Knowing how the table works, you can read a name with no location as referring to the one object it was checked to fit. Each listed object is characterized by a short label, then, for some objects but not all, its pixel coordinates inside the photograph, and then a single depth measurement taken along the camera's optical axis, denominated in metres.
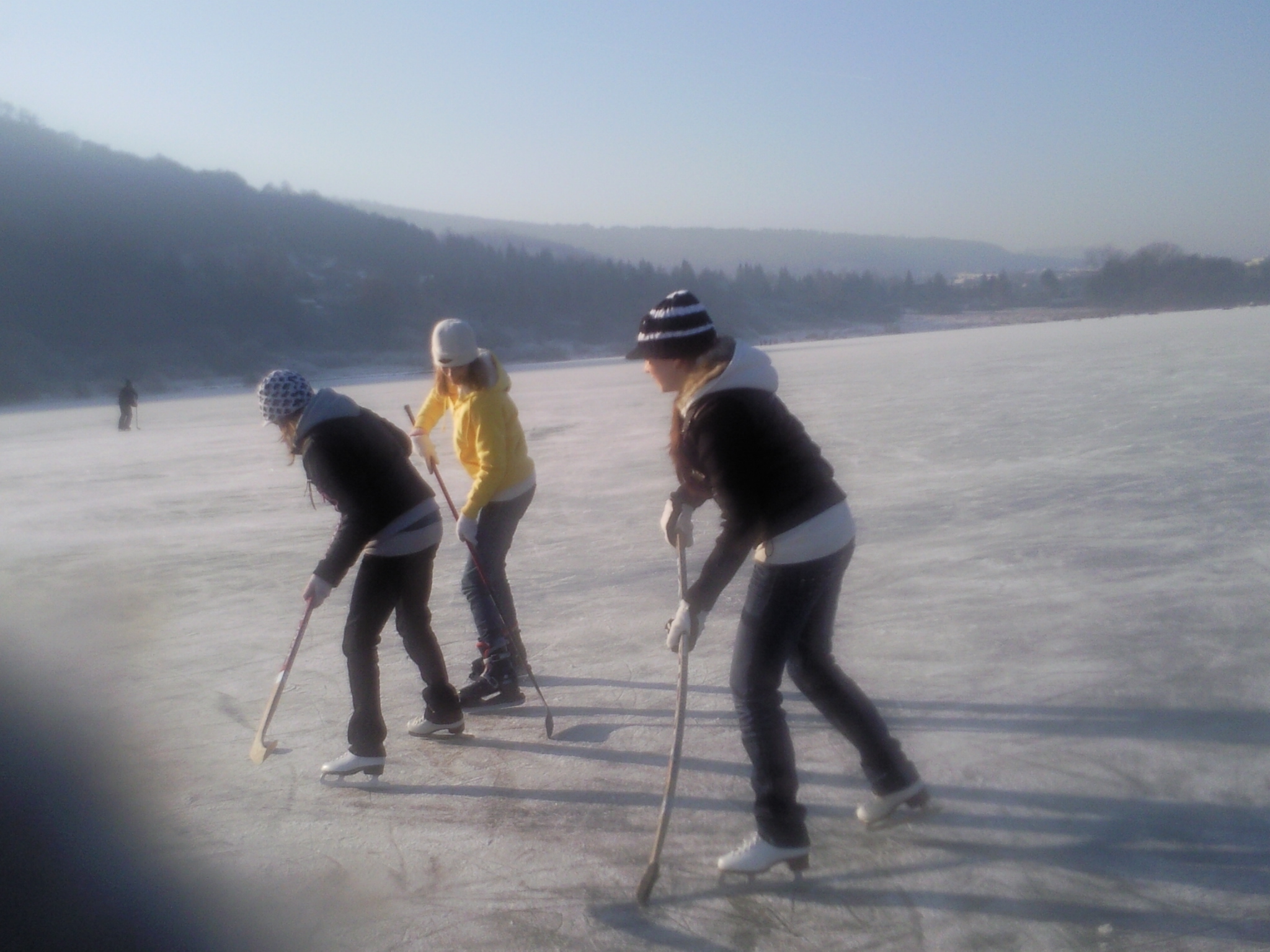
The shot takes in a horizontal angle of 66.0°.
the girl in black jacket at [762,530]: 2.45
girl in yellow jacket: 3.76
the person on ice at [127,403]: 21.93
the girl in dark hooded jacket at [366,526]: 3.13
